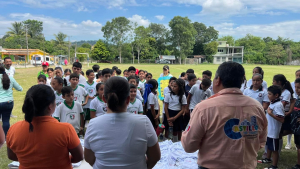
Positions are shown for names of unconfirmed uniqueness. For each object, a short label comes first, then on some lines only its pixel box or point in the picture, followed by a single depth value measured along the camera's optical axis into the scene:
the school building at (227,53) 65.75
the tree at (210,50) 66.25
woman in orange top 1.68
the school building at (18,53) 41.72
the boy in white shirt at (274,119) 3.72
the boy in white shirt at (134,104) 4.04
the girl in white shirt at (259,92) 4.42
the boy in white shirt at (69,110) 3.90
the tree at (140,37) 61.03
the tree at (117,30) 60.78
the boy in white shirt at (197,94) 5.02
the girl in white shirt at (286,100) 4.06
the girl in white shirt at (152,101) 5.01
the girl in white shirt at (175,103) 4.73
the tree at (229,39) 75.75
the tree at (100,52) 59.84
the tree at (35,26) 83.94
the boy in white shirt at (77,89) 4.93
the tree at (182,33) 60.81
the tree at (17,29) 68.88
